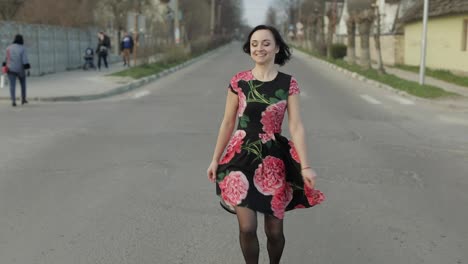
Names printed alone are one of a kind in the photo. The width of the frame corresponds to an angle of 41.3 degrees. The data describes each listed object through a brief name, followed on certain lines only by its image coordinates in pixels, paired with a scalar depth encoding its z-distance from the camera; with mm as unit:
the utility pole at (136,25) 28047
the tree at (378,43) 25719
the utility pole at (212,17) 83988
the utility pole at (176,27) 43194
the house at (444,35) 25547
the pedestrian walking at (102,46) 29719
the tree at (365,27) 28531
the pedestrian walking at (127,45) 31984
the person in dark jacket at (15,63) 14852
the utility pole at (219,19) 102069
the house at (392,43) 36438
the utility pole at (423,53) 19462
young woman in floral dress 3455
